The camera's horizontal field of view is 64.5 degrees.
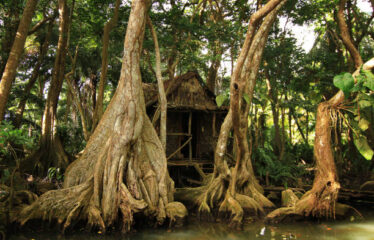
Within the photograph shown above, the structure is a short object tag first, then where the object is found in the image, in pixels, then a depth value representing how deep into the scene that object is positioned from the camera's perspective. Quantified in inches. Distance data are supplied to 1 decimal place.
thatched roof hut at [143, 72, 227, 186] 444.5
